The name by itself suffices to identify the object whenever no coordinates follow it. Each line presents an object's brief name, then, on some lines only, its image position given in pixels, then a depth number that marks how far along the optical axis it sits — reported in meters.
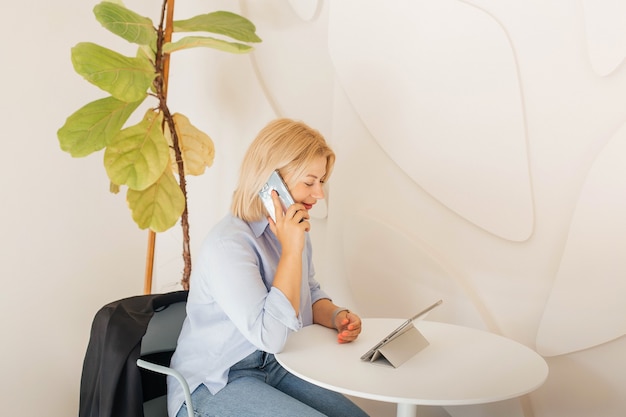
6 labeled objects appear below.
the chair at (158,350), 2.00
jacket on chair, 1.82
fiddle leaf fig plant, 2.16
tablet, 1.79
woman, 1.80
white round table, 1.63
